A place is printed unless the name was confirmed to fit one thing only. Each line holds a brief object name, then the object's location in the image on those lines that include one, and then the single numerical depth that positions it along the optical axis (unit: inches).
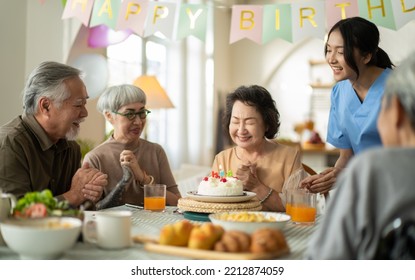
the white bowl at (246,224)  51.3
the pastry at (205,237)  45.9
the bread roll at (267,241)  44.9
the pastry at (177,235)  47.8
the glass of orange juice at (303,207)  66.1
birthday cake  68.1
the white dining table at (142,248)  46.9
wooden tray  44.2
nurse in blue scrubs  80.0
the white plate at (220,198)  66.0
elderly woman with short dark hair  87.7
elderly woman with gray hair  90.8
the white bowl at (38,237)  43.1
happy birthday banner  98.7
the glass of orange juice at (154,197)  75.9
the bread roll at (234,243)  45.3
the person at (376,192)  33.3
